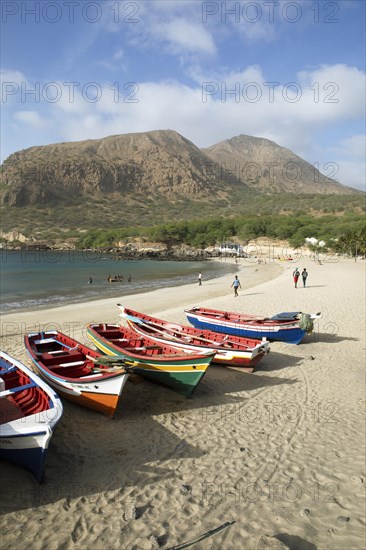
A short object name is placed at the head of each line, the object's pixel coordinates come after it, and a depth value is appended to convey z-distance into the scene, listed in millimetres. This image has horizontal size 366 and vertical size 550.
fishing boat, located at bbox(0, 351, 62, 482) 5858
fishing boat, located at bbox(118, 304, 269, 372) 11383
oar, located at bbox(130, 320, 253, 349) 11882
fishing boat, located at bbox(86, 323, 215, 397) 9297
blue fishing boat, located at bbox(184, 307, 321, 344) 14711
